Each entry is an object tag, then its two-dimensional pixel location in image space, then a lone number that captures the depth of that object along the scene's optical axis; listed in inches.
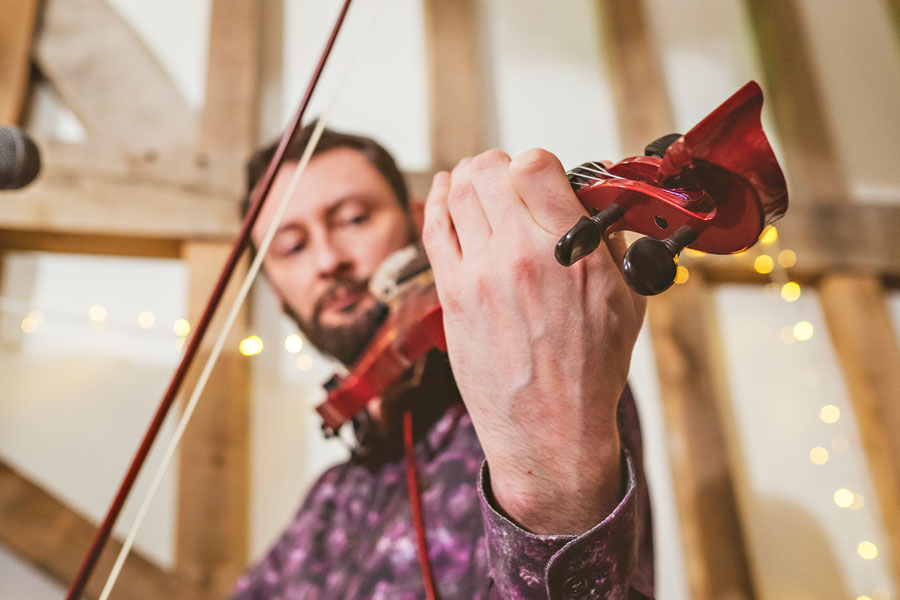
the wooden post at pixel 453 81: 68.0
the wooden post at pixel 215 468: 51.3
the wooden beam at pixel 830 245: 68.1
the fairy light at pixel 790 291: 70.0
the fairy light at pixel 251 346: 58.1
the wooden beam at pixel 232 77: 64.1
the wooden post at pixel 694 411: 56.1
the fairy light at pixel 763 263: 68.0
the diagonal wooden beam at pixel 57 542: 48.2
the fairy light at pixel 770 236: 67.4
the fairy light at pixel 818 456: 63.2
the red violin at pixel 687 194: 14.4
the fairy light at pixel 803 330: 68.5
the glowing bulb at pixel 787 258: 67.7
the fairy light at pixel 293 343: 58.9
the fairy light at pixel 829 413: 65.2
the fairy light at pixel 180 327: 58.0
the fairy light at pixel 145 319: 59.0
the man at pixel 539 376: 20.0
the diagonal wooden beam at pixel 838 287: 62.1
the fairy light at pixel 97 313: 58.3
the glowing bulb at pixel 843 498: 61.8
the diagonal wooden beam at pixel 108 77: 62.9
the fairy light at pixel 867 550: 60.0
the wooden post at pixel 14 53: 59.8
